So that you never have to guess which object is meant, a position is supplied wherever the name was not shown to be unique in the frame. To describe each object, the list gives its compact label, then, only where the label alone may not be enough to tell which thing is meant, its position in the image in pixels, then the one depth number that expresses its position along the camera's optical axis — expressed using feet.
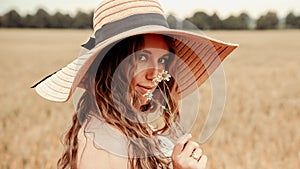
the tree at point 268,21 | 159.94
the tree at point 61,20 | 156.25
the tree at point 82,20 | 148.07
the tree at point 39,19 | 155.02
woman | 5.29
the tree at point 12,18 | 153.89
